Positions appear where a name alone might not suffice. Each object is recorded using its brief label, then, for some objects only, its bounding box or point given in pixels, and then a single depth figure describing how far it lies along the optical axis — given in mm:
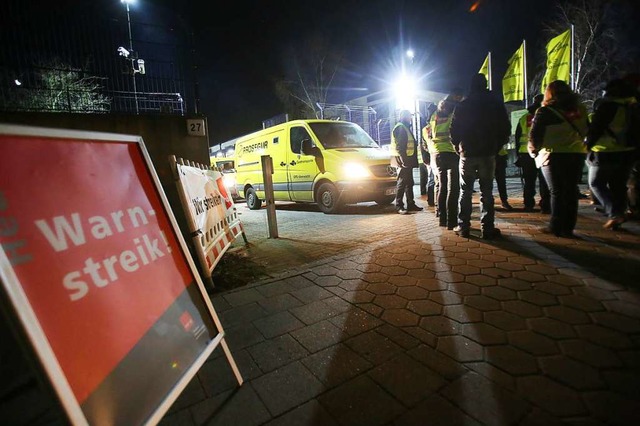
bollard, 5430
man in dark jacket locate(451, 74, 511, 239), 4305
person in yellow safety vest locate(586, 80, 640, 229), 4203
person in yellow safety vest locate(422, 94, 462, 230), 5051
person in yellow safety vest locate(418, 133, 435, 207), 6689
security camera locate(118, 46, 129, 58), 5918
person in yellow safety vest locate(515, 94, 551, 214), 6043
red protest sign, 1103
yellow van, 7191
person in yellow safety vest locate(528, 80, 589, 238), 3967
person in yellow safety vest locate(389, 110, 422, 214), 6652
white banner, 3109
